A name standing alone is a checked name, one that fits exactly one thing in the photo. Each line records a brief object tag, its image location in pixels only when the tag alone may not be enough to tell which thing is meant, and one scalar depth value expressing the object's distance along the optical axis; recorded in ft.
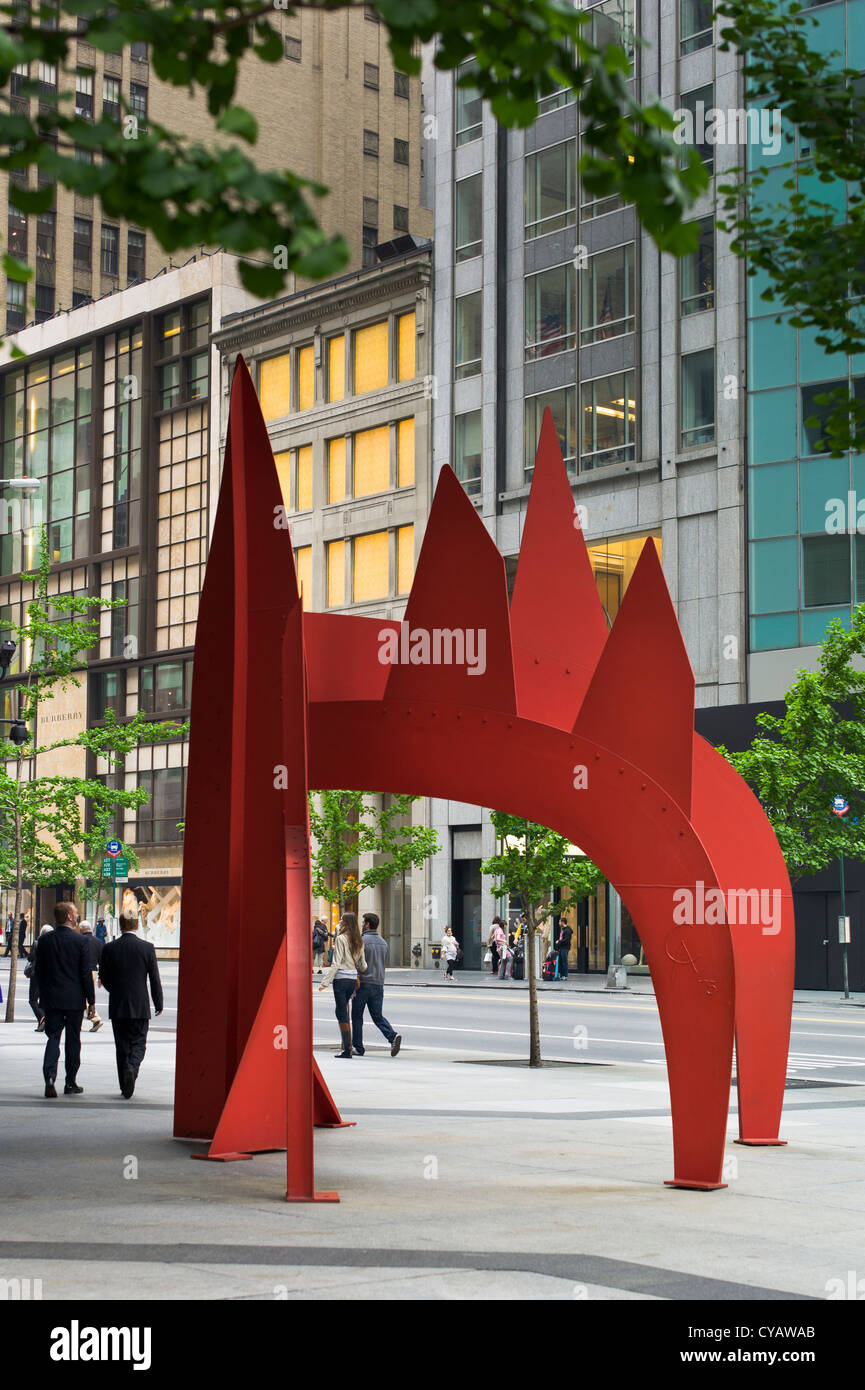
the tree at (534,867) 71.10
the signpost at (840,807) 113.70
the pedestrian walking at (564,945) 148.56
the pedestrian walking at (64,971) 50.75
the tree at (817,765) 112.16
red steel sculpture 35.27
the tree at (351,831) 117.80
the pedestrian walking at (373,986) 67.10
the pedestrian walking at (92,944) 53.31
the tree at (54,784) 96.68
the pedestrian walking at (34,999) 53.64
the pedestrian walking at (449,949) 152.46
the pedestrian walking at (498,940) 152.32
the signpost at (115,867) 155.74
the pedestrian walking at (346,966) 66.21
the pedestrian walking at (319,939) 144.97
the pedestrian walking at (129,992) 50.11
